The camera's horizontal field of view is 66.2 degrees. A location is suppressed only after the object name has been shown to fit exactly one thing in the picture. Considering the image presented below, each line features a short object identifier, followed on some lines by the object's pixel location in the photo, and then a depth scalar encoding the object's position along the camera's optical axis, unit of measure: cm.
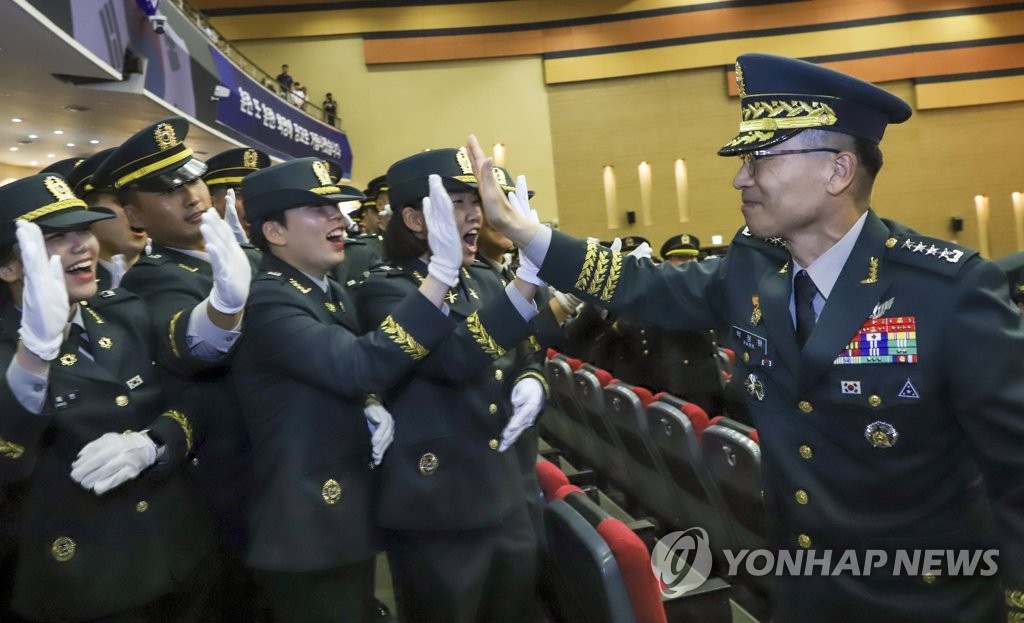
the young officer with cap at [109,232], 260
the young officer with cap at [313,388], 175
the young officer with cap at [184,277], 220
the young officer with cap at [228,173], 341
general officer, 126
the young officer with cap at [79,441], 162
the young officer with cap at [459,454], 186
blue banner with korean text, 954
